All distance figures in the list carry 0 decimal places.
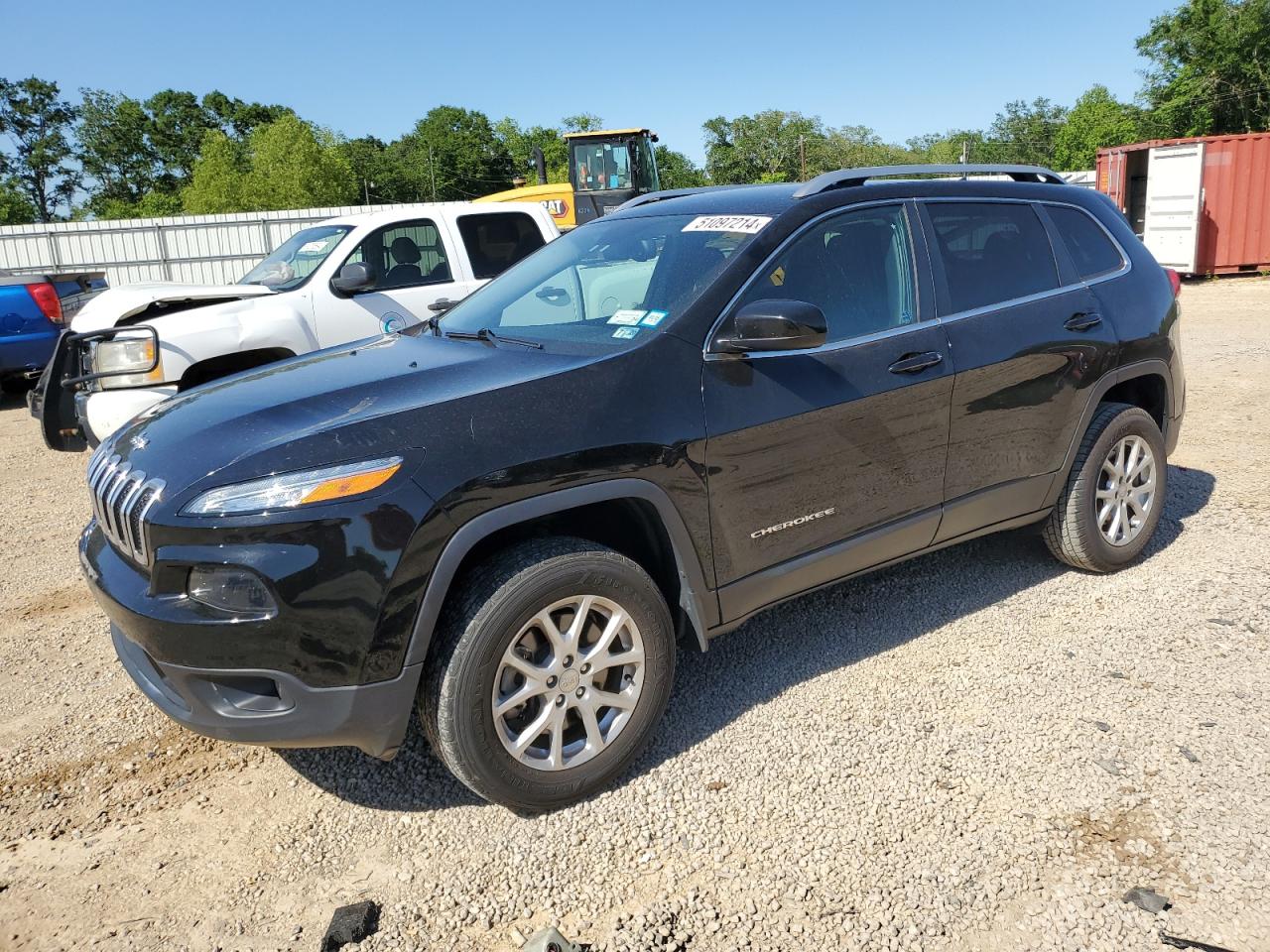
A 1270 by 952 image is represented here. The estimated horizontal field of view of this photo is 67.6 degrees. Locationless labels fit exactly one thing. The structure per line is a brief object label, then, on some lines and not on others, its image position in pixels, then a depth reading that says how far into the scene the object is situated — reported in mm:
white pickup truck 5777
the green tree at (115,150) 80938
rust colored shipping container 18359
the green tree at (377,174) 91875
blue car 10805
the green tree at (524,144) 103375
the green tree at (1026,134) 91125
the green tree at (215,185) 54625
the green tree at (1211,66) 37156
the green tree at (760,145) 101375
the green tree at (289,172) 55656
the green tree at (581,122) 118750
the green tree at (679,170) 93688
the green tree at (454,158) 100812
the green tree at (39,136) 77625
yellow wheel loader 17812
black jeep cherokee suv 2529
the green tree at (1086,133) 60781
